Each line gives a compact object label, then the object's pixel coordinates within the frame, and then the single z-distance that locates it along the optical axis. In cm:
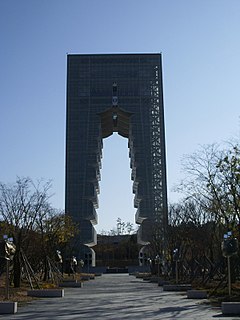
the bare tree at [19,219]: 3234
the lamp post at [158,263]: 5534
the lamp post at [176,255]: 3882
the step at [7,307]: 1792
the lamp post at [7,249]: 2266
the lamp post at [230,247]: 2178
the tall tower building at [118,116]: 10681
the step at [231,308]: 1681
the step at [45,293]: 2616
